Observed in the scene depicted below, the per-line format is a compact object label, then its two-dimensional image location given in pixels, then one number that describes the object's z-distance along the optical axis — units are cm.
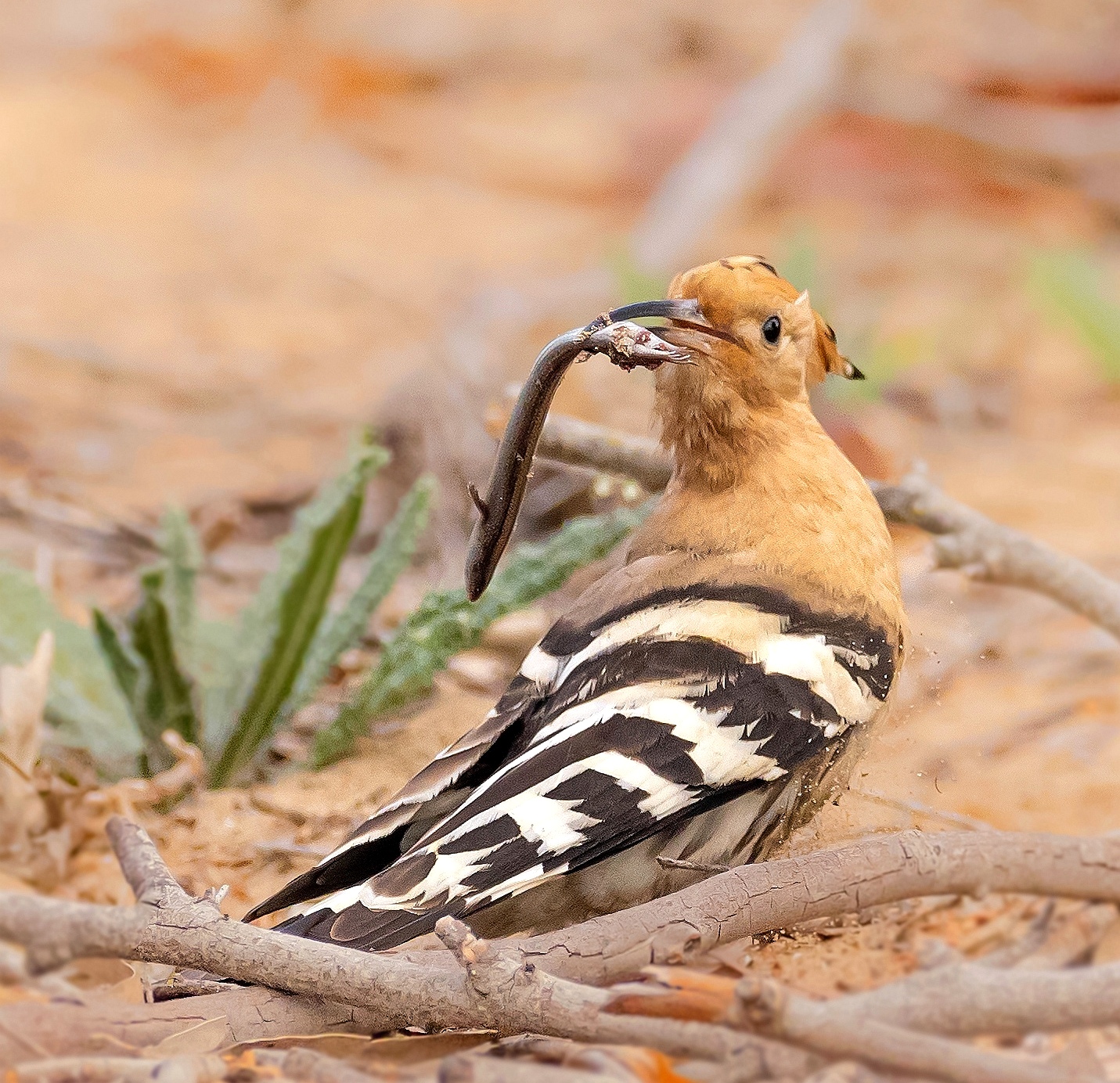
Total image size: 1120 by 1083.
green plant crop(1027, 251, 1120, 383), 916
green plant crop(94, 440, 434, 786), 491
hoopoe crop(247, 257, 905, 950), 317
